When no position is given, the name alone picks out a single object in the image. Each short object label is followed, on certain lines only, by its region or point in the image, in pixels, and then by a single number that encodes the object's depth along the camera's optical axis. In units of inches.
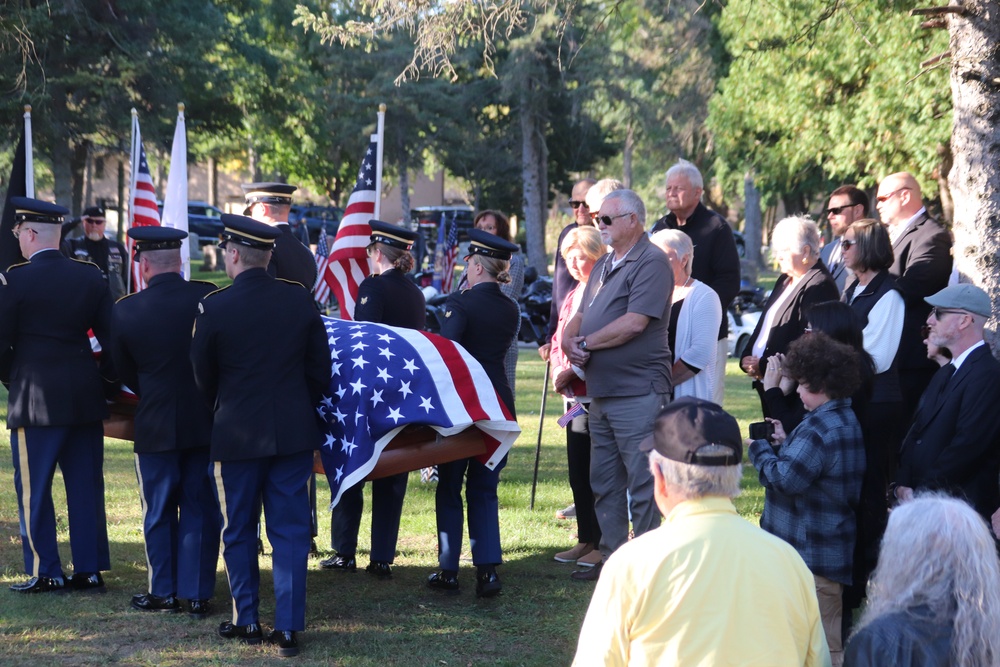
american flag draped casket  417.1
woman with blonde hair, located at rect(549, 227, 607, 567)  522.0
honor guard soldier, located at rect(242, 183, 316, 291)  524.1
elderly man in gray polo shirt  433.4
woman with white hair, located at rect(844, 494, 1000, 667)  198.1
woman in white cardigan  477.1
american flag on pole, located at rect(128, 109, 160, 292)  600.1
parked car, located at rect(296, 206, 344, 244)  3199.1
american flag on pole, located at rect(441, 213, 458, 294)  1333.9
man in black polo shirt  530.0
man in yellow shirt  198.8
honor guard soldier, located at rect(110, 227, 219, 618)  423.2
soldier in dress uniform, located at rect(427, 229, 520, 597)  470.9
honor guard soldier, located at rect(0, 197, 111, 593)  446.9
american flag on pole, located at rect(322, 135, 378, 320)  588.4
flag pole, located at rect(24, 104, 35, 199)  627.7
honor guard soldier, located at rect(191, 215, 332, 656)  388.2
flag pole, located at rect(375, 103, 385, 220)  603.3
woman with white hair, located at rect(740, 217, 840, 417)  444.8
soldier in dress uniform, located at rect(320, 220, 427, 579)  487.5
